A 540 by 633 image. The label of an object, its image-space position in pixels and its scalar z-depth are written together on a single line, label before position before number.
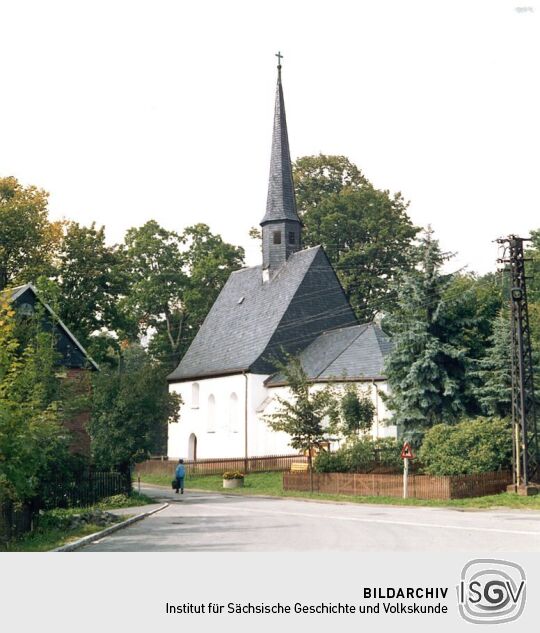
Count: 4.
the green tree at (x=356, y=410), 37.91
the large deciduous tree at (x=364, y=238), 58.53
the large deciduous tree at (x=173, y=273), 61.81
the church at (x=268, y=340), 46.06
